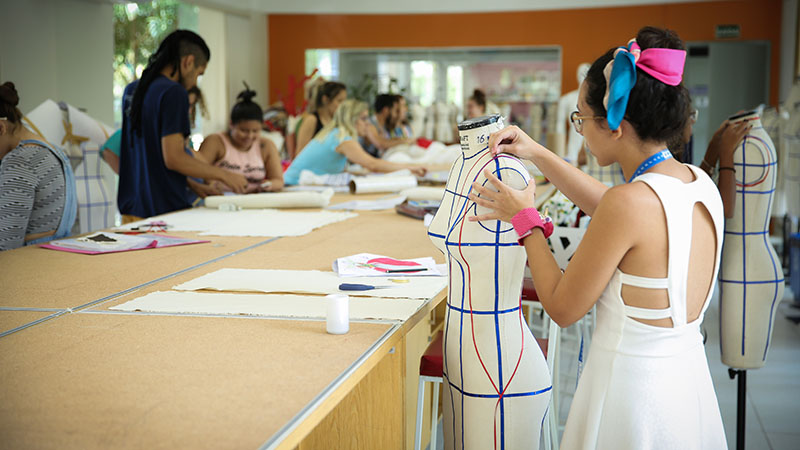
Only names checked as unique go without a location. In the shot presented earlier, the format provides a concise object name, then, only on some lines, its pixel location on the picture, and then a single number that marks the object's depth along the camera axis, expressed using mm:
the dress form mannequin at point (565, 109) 9297
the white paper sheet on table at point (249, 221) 3229
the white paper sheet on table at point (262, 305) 1828
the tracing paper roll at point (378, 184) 4750
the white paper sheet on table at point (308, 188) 4753
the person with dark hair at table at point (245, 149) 4375
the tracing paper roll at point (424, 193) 4188
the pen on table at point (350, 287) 2057
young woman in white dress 1389
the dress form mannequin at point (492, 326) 1708
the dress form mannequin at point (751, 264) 2816
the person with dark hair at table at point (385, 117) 7829
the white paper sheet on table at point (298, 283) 2070
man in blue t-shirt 3670
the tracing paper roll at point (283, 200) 3986
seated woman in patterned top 2895
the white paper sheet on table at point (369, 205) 4087
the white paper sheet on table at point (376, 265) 2289
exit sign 10094
